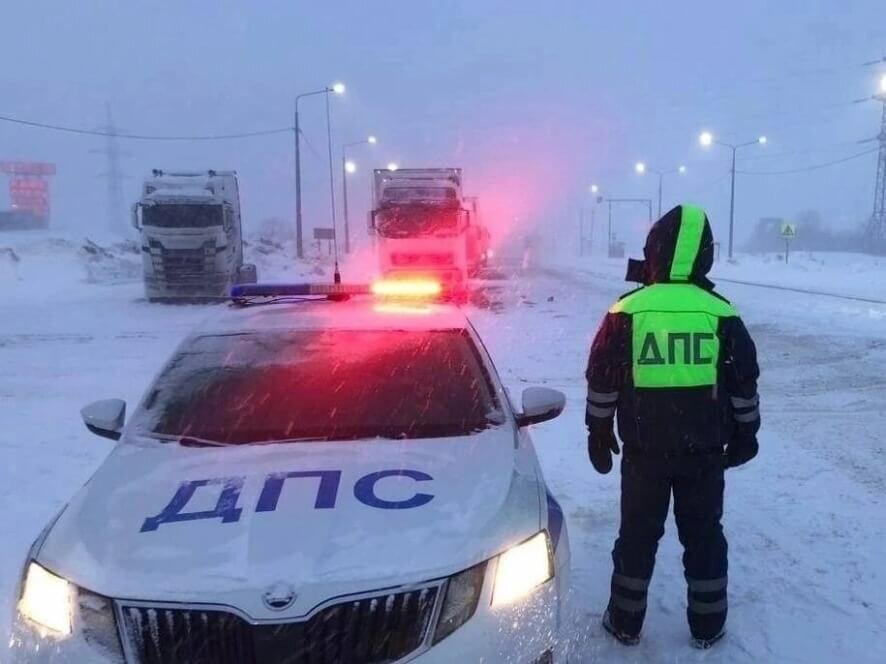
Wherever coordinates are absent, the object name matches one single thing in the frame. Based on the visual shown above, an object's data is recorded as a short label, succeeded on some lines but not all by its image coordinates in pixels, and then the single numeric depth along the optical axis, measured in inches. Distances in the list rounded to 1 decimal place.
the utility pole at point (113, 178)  3572.8
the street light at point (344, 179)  1847.4
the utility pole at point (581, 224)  3544.5
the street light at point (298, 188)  1294.2
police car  93.2
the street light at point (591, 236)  3526.1
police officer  137.3
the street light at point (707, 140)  1706.4
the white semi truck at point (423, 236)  879.7
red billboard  3085.6
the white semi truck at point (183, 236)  872.3
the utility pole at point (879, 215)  2394.2
